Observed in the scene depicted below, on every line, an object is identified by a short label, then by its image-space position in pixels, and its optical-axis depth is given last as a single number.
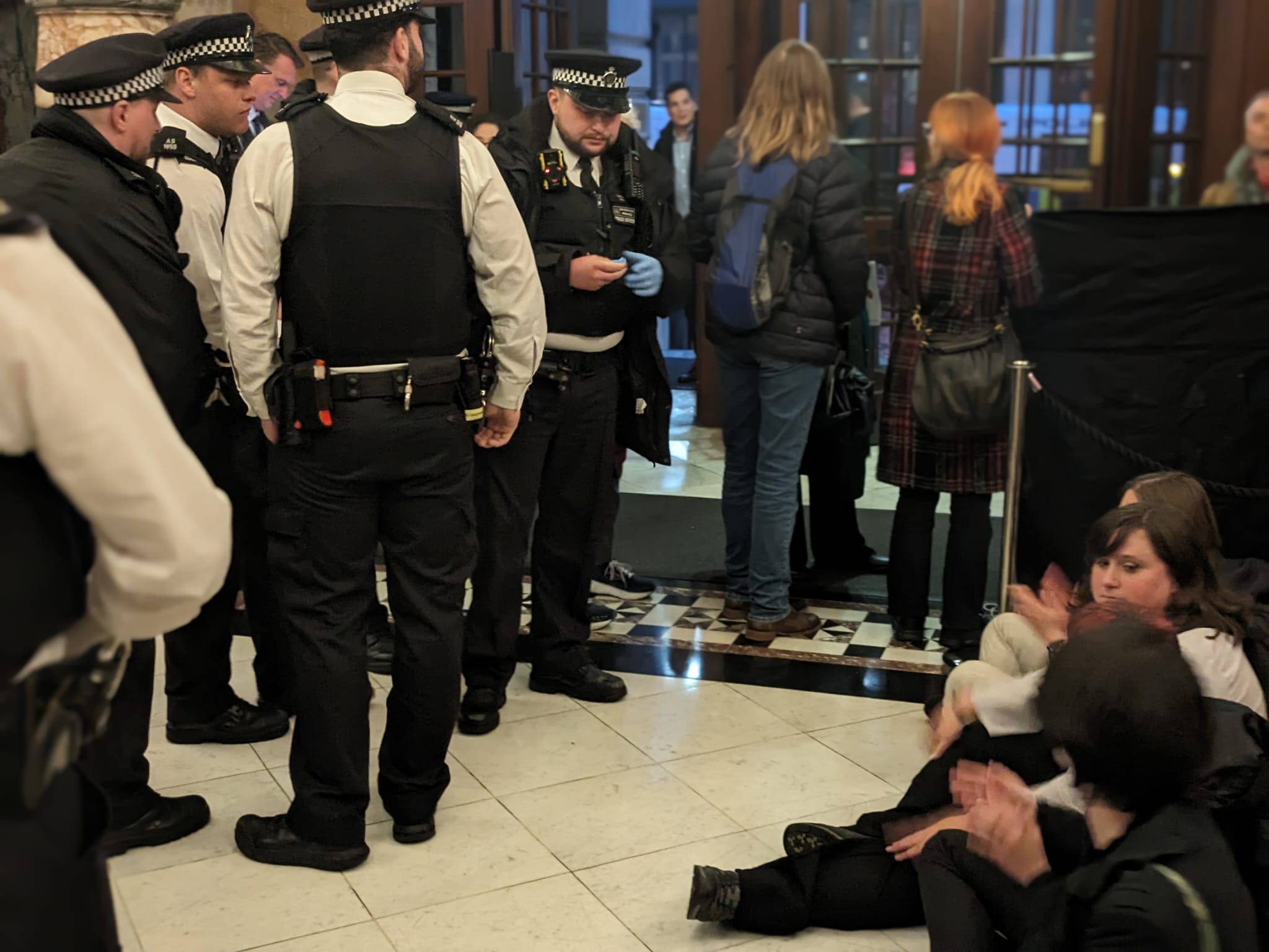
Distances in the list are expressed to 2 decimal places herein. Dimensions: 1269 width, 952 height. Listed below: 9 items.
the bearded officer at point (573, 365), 3.48
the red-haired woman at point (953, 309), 3.85
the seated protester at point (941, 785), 2.47
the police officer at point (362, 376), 2.75
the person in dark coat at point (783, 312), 3.91
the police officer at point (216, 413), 3.18
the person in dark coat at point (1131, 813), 1.81
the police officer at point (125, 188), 2.68
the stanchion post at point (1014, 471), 3.68
